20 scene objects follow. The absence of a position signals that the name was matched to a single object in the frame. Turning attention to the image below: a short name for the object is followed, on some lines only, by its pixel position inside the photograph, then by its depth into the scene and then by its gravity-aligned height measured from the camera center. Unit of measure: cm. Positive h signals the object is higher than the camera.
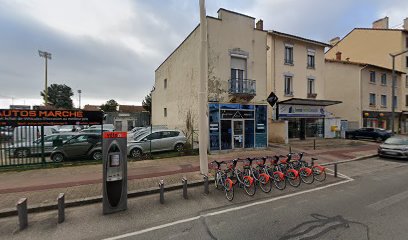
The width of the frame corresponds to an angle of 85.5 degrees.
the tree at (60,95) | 7821 +934
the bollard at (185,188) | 590 -184
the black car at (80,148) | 1019 -133
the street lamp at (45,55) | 3086 +917
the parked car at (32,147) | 920 -115
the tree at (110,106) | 6638 +428
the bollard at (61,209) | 456 -184
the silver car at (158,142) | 1166 -123
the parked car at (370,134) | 2066 -140
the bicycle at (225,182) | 573 -173
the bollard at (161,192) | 554 -181
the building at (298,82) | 1942 +348
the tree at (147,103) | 4882 +384
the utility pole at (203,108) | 759 +40
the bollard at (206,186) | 622 -188
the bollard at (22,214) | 427 -182
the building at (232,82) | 1318 +243
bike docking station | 495 -120
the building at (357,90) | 2473 +338
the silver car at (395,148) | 1147 -153
